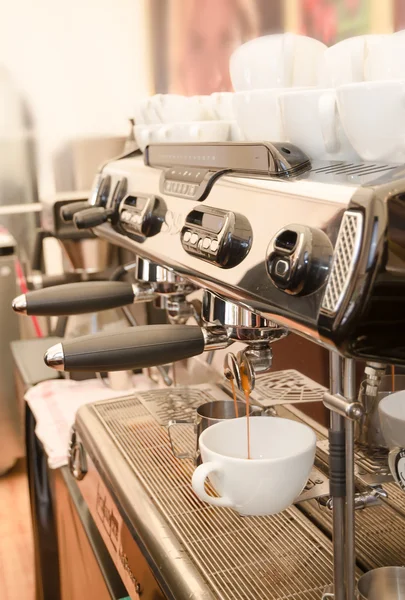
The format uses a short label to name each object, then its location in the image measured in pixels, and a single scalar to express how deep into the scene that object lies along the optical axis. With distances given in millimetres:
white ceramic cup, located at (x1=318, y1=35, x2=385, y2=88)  595
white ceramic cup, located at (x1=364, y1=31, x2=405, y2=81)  539
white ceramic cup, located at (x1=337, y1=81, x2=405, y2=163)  497
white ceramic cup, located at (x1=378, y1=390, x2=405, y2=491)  552
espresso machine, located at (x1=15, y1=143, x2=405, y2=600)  419
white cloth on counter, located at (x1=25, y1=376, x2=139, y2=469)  1202
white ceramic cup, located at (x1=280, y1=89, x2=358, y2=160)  589
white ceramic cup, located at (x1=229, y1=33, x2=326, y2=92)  726
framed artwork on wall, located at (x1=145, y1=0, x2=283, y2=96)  1269
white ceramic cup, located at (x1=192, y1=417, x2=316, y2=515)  590
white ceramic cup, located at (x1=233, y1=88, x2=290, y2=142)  690
